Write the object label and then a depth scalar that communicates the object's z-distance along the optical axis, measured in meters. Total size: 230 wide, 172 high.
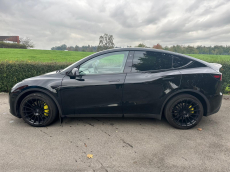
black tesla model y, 3.05
